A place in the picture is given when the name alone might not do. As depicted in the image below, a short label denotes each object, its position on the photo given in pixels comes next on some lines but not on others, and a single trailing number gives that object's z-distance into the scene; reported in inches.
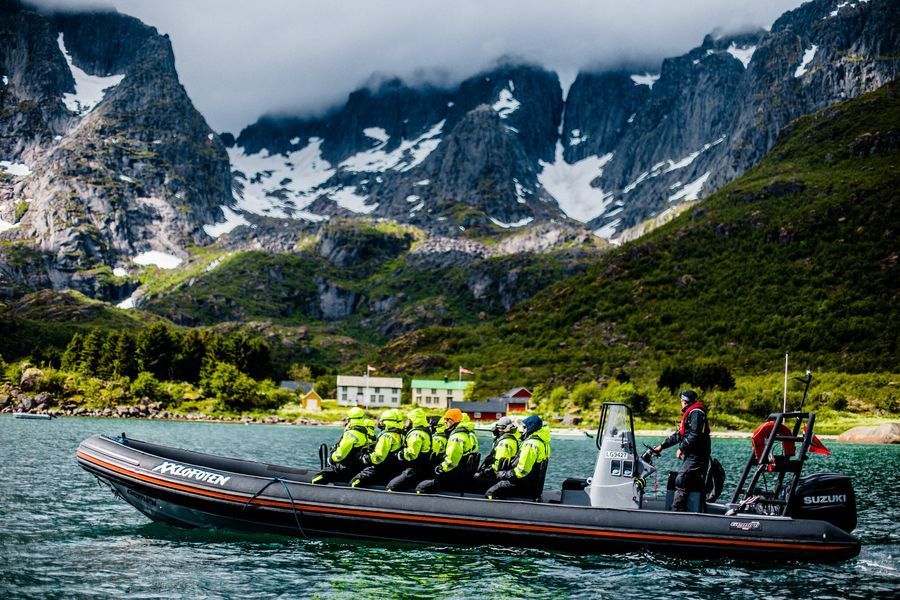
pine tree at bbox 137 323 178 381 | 3961.6
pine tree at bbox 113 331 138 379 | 3863.2
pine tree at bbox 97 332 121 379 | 3855.8
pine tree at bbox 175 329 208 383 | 4119.1
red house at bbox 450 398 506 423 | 4141.2
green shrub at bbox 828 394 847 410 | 3127.5
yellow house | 4269.2
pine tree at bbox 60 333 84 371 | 4143.9
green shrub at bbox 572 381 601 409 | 3792.3
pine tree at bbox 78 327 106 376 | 3937.0
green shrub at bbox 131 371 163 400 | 3607.3
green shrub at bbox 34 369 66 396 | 3427.7
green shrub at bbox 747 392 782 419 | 3218.5
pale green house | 4938.5
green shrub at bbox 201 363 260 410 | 3777.1
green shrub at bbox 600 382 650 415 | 3395.7
